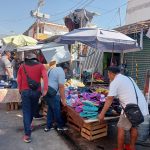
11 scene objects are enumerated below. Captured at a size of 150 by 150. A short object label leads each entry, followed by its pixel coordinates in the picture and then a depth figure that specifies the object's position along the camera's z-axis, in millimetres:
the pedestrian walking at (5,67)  5907
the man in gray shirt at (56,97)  3573
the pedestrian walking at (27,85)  3231
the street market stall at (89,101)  3119
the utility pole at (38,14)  15590
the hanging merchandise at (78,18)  6327
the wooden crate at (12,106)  5076
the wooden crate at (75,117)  3188
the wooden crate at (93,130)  3111
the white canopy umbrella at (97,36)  3861
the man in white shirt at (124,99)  2697
